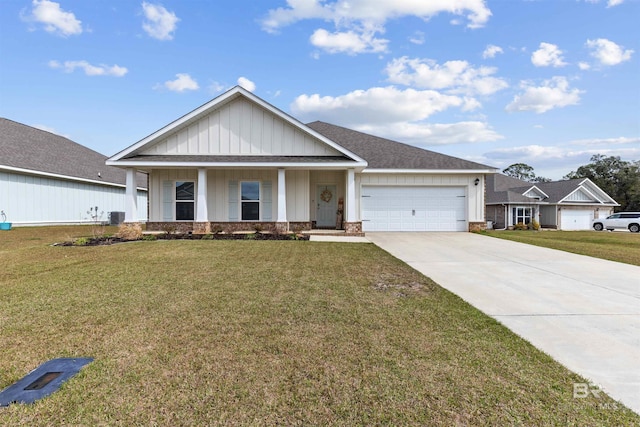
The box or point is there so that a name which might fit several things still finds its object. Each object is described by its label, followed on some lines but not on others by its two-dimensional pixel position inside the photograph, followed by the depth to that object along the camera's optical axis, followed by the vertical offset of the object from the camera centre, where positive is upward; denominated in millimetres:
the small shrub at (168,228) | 14641 -588
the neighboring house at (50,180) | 18266 +2188
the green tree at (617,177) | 45625 +5350
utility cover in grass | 2483 -1329
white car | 26078 -781
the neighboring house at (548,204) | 29438 +879
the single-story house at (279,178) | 14305 +1752
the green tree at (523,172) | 71812 +8895
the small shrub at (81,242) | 11172 -899
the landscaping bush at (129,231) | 13406 -652
